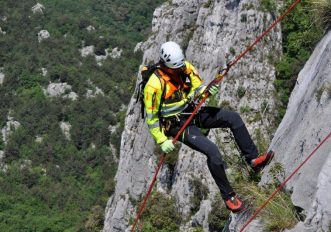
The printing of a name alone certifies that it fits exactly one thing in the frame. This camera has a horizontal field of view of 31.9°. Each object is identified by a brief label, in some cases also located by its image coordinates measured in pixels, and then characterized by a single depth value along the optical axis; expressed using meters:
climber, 8.32
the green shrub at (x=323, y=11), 9.94
